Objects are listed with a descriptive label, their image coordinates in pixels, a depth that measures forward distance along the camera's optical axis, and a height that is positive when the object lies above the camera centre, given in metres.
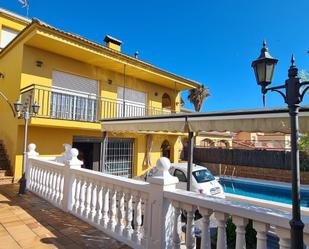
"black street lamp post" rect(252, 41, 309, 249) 2.23 +0.54
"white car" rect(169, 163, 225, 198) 10.38 -1.83
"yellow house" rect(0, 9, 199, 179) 11.38 +2.78
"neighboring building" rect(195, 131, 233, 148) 33.53 +0.13
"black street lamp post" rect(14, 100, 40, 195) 7.82 +0.93
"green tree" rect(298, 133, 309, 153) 6.45 +0.03
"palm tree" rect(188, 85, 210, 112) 36.97 +6.88
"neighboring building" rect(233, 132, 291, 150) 38.81 +0.64
